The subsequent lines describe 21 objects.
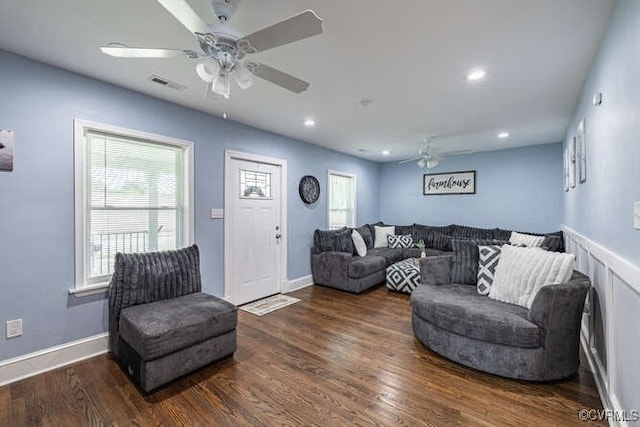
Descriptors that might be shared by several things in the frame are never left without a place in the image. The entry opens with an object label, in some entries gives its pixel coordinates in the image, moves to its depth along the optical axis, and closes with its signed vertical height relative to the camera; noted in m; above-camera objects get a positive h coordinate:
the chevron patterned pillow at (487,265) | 2.73 -0.51
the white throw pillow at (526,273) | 2.22 -0.49
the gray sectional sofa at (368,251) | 4.38 -0.71
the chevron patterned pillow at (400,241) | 5.76 -0.57
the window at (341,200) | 5.76 +0.29
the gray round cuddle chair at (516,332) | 2.02 -0.90
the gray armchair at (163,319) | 2.04 -0.82
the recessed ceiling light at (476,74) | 2.42 +1.20
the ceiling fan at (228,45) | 1.27 +0.86
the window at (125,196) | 2.54 +0.18
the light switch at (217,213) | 3.53 +0.00
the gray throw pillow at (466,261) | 2.99 -0.51
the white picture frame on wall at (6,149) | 2.12 +0.48
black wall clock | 4.84 +0.42
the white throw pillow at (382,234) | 5.98 -0.44
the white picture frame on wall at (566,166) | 3.94 +0.67
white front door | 3.76 -0.23
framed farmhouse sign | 5.96 +0.66
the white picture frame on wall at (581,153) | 2.61 +0.58
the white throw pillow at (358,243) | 5.00 -0.54
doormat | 3.67 -1.24
